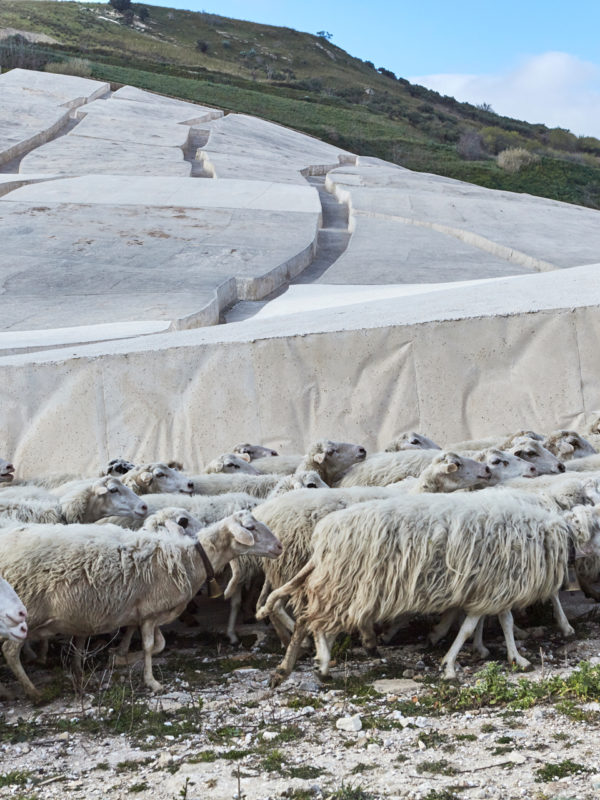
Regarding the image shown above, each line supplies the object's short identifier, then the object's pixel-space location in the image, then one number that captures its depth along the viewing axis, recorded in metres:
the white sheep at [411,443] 8.50
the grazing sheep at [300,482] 6.83
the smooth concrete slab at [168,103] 36.12
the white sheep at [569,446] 7.97
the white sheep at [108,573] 5.37
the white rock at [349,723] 4.57
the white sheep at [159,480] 7.46
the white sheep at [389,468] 7.52
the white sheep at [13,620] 4.74
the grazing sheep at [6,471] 8.51
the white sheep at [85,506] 6.65
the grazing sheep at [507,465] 6.91
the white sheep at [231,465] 8.21
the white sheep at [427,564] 5.36
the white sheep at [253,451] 9.06
